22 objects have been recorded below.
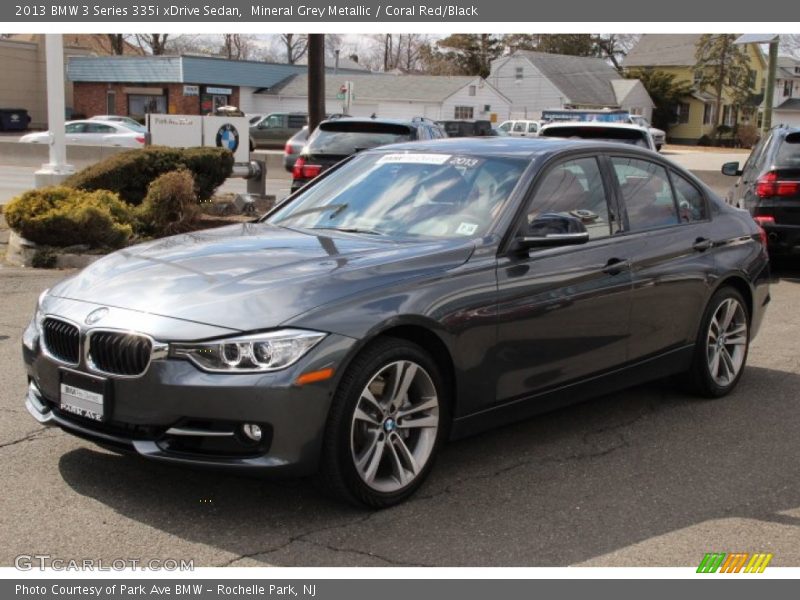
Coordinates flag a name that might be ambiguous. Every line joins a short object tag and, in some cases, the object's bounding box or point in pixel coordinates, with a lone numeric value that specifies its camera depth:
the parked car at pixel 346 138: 13.62
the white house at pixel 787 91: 84.88
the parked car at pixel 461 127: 41.62
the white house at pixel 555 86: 73.31
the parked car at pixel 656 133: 45.68
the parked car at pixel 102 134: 33.69
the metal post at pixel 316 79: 18.75
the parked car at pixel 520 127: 50.94
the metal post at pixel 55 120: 16.05
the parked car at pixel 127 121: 36.72
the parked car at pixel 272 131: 48.38
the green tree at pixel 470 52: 92.06
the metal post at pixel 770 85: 21.08
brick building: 57.06
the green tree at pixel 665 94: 78.88
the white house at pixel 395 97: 61.88
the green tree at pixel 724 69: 77.06
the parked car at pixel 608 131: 12.41
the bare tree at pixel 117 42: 80.56
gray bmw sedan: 3.99
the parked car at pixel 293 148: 21.12
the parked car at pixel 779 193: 11.28
